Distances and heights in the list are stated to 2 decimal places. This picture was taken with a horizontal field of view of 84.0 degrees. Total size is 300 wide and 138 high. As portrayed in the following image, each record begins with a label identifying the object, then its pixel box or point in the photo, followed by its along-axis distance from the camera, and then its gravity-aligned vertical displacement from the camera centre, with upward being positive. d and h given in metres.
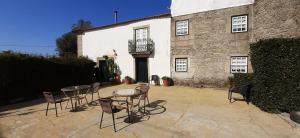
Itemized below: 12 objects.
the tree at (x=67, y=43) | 29.94 +4.66
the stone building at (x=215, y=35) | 8.68 +2.00
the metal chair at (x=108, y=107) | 4.32 -1.00
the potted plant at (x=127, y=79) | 13.39 -0.87
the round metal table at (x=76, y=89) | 6.30 -0.79
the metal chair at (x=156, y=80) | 12.45 -0.85
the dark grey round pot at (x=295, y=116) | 4.48 -1.31
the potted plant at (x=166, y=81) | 11.81 -0.88
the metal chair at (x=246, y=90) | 6.54 -0.89
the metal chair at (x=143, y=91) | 5.81 -0.79
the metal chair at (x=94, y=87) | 7.02 -0.79
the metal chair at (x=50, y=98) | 5.56 -0.97
